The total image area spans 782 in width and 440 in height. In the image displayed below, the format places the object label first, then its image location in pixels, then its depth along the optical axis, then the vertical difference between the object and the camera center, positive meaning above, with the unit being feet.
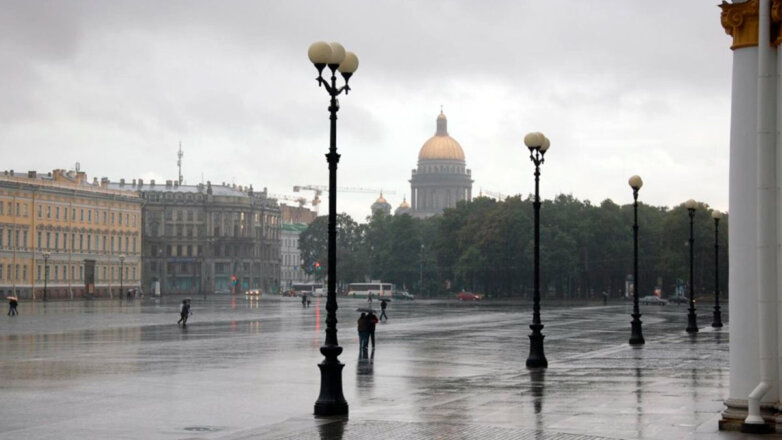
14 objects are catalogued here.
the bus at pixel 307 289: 584.15 -13.80
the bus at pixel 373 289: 510.58 -11.84
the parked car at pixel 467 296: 470.39 -13.09
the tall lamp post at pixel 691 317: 170.84 -7.55
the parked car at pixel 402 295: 497.46 -13.57
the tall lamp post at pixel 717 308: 182.29 -7.02
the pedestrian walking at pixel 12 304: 246.68 -9.27
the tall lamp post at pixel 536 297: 103.09 -2.96
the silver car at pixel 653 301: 396.88 -12.22
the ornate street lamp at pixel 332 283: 67.26 -1.23
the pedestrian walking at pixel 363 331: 115.96 -6.72
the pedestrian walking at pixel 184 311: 193.24 -8.16
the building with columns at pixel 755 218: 54.90 +2.19
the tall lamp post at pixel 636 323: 139.03 -6.85
